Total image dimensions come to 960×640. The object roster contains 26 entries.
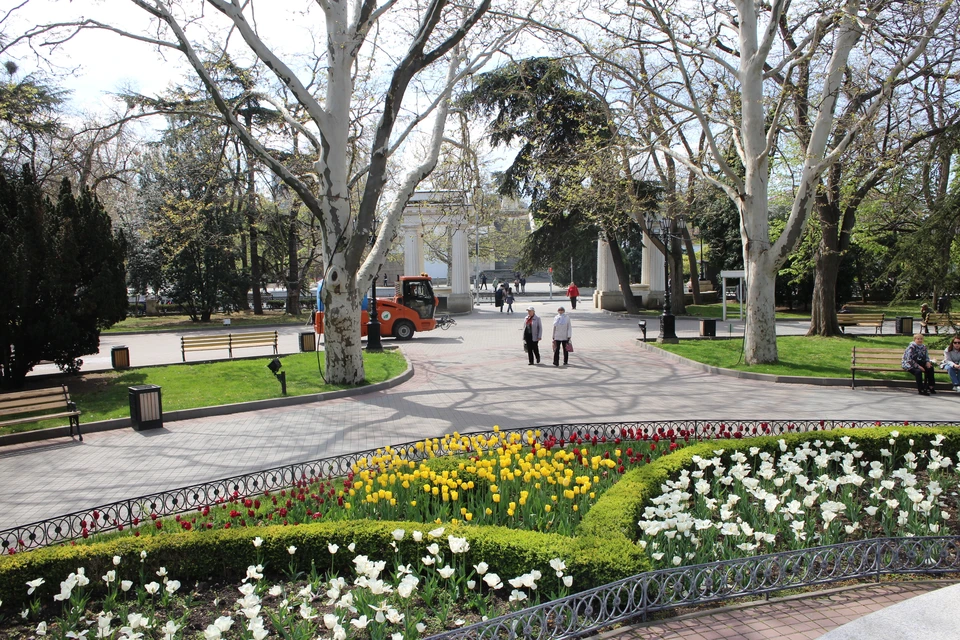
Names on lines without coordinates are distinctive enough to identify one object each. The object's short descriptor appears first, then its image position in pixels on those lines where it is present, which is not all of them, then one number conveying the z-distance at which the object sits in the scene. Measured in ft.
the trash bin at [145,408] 36.65
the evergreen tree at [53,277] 43.16
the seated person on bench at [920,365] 42.24
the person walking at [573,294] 128.67
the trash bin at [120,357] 55.47
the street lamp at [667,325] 69.21
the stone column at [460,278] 125.57
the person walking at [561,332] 55.77
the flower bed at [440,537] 15.07
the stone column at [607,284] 124.16
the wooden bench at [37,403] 34.01
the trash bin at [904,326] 77.15
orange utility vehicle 81.97
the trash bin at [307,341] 68.43
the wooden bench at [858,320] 76.03
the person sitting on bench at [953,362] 42.22
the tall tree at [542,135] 87.61
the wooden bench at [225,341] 61.87
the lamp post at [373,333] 67.77
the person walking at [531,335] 56.29
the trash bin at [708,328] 75.46
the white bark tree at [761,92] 46.11
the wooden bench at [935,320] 57.65
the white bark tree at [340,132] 43.16
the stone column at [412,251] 129.39
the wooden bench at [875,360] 44.80
